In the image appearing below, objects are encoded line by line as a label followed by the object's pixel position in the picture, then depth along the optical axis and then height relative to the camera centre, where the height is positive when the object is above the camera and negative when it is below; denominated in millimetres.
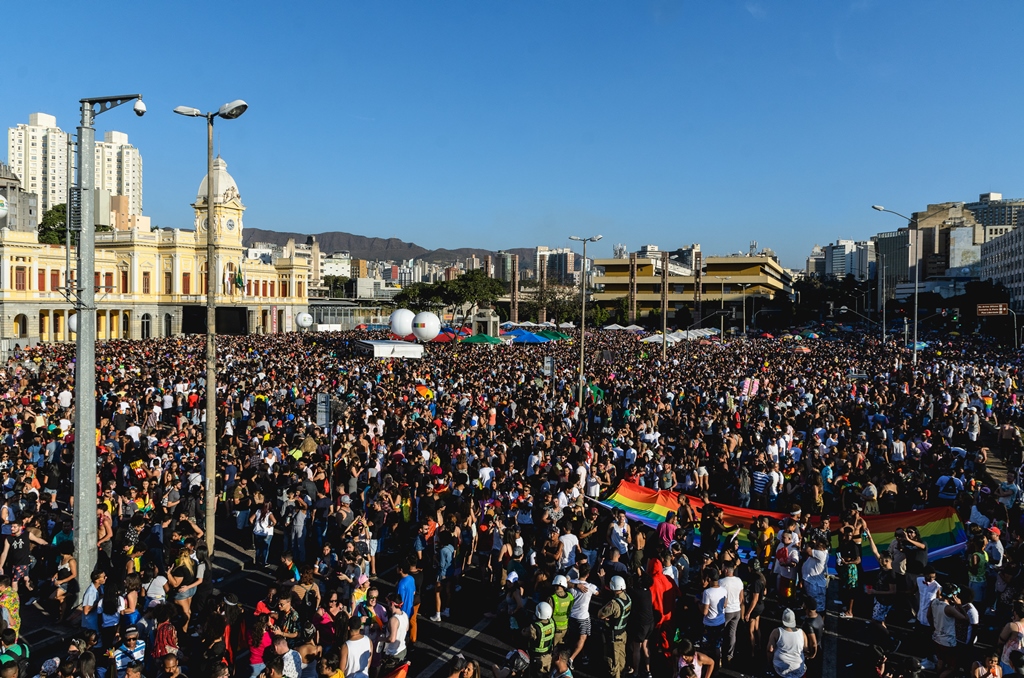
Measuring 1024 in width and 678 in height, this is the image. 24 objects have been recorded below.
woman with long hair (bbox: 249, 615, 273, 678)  7207 -3074
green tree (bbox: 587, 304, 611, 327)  87750 -1419
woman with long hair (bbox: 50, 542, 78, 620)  9164 -3254
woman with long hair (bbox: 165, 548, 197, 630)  8414 -2979
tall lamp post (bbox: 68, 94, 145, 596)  8766 -1014
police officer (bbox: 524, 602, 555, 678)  7359 -3102
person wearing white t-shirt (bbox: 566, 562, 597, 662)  7949 -3043
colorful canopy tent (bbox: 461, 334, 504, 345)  37250 -1785
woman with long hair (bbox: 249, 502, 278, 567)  10906 -3128
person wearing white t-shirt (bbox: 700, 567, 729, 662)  8039 -2989
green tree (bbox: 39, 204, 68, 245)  77375 +7057
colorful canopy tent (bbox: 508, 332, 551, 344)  44219 -1994
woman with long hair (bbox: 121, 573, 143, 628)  7830 -2980
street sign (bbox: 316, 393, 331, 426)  16156 -2228
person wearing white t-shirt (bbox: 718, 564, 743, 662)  8094 -3011
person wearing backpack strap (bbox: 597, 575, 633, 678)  7652 -3047
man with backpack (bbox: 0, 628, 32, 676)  6859 -3072
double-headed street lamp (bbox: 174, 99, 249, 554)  9438 -882
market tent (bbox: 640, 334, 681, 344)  38859 -1744
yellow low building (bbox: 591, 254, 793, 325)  103125 +2530
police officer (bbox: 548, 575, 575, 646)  7672 -2876
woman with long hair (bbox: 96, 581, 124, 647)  7844 -3070
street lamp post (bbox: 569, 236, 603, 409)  22662 +639
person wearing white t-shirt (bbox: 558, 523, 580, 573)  9445 -2895
